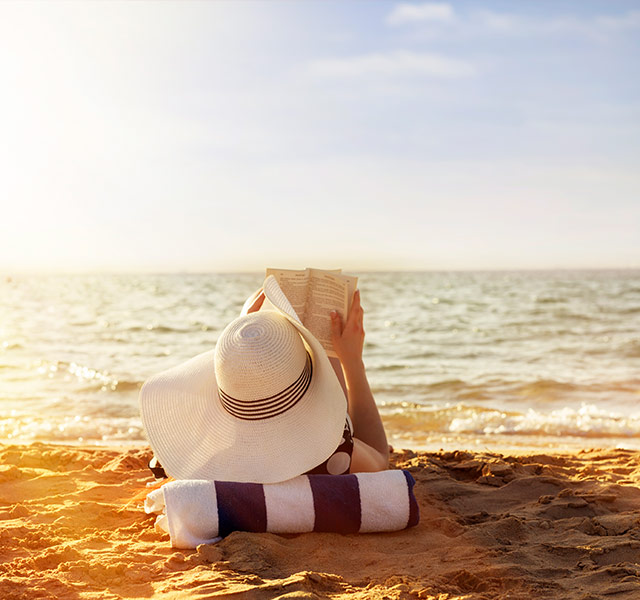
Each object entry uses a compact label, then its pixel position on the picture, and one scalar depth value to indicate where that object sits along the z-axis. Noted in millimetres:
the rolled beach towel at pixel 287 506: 2525
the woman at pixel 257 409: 2559
